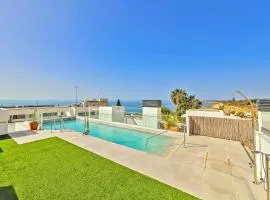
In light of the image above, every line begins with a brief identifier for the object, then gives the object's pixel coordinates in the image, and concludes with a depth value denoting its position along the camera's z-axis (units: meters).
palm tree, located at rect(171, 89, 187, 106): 25.05
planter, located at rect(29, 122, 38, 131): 12.73
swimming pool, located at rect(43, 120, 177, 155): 8.98
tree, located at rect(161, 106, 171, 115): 21.86
